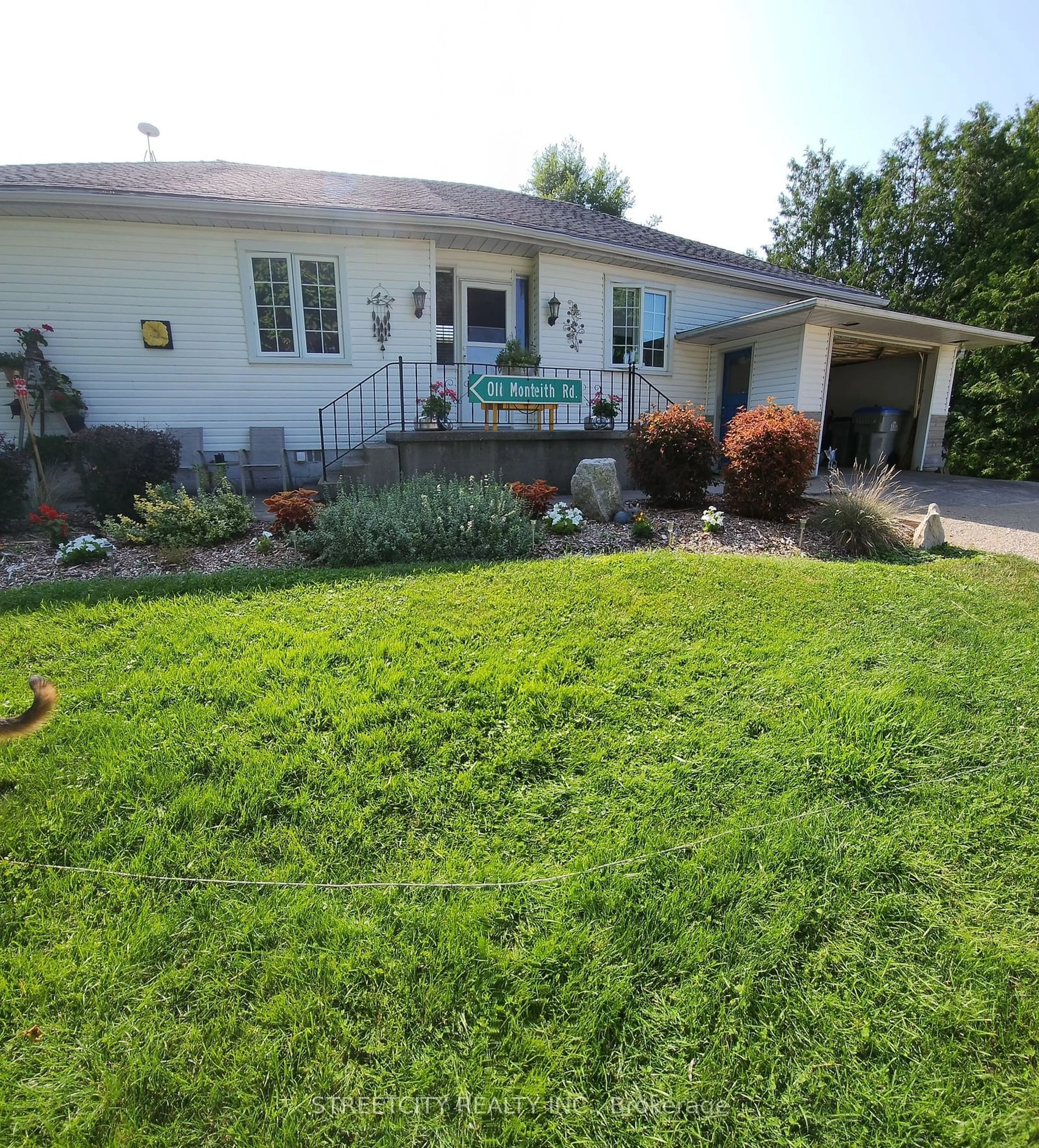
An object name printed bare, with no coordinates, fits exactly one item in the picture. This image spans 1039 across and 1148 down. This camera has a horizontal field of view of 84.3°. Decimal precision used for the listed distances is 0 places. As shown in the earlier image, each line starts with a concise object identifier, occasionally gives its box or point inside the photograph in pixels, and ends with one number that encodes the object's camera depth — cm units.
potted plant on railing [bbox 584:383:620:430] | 879
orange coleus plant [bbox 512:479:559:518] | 622
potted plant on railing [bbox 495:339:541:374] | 903
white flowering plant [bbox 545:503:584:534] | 588
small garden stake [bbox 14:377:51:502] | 660
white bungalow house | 791
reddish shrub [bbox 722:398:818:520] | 631
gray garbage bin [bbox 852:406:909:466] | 1181
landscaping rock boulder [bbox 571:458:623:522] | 663
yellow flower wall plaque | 823
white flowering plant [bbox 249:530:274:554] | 551
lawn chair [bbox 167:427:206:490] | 828
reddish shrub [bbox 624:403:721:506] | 673
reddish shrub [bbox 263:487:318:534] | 582
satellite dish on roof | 1280
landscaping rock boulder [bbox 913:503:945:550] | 585
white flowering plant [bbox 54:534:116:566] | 516
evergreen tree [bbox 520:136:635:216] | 2588
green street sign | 736
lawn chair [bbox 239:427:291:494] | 859
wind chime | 879
